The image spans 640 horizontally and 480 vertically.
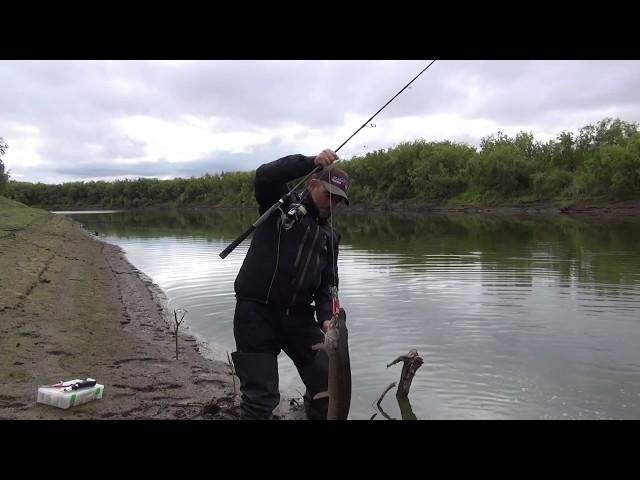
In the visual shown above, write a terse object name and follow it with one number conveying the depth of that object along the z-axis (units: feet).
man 16.58
